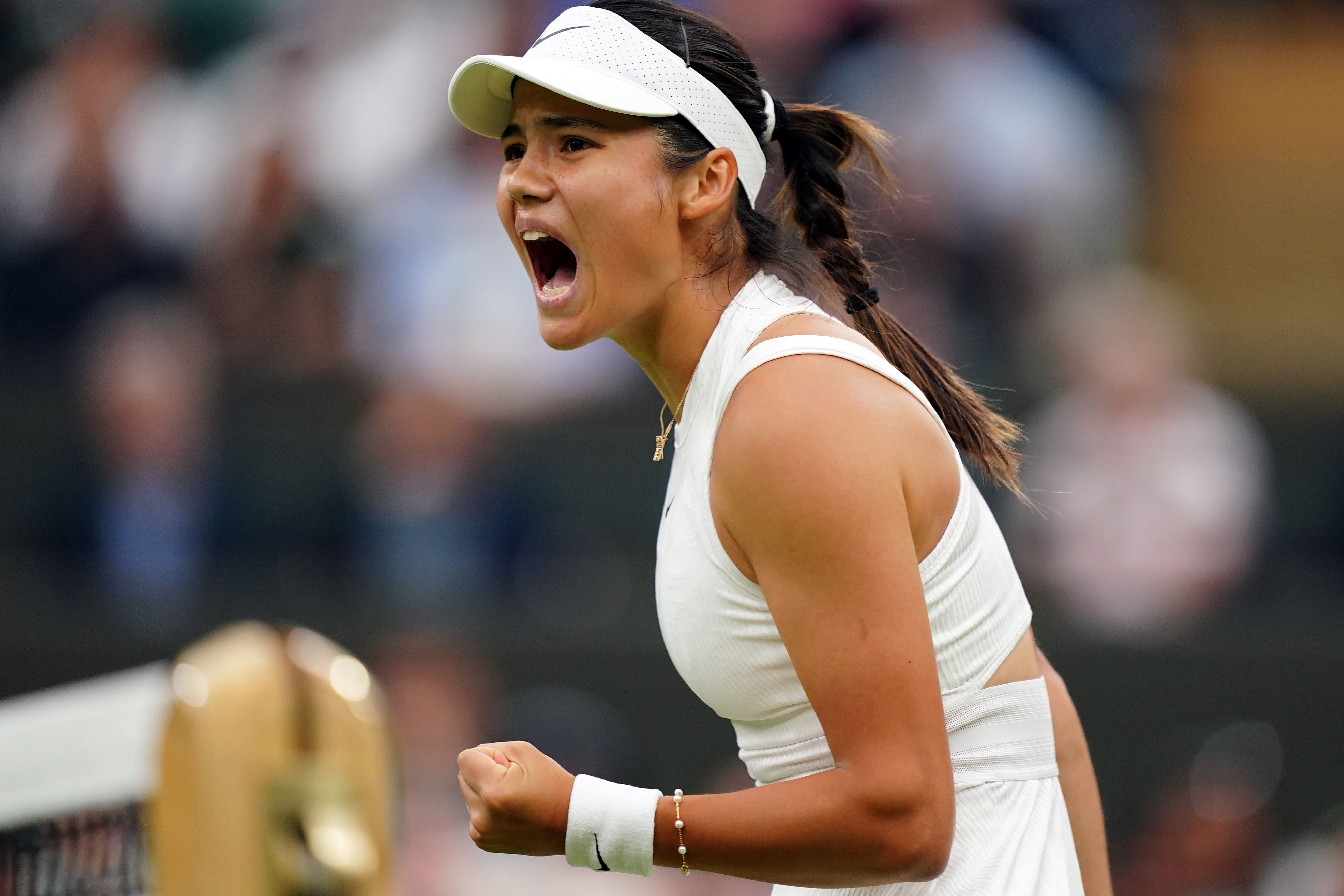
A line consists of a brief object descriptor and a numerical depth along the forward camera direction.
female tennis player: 11.04
